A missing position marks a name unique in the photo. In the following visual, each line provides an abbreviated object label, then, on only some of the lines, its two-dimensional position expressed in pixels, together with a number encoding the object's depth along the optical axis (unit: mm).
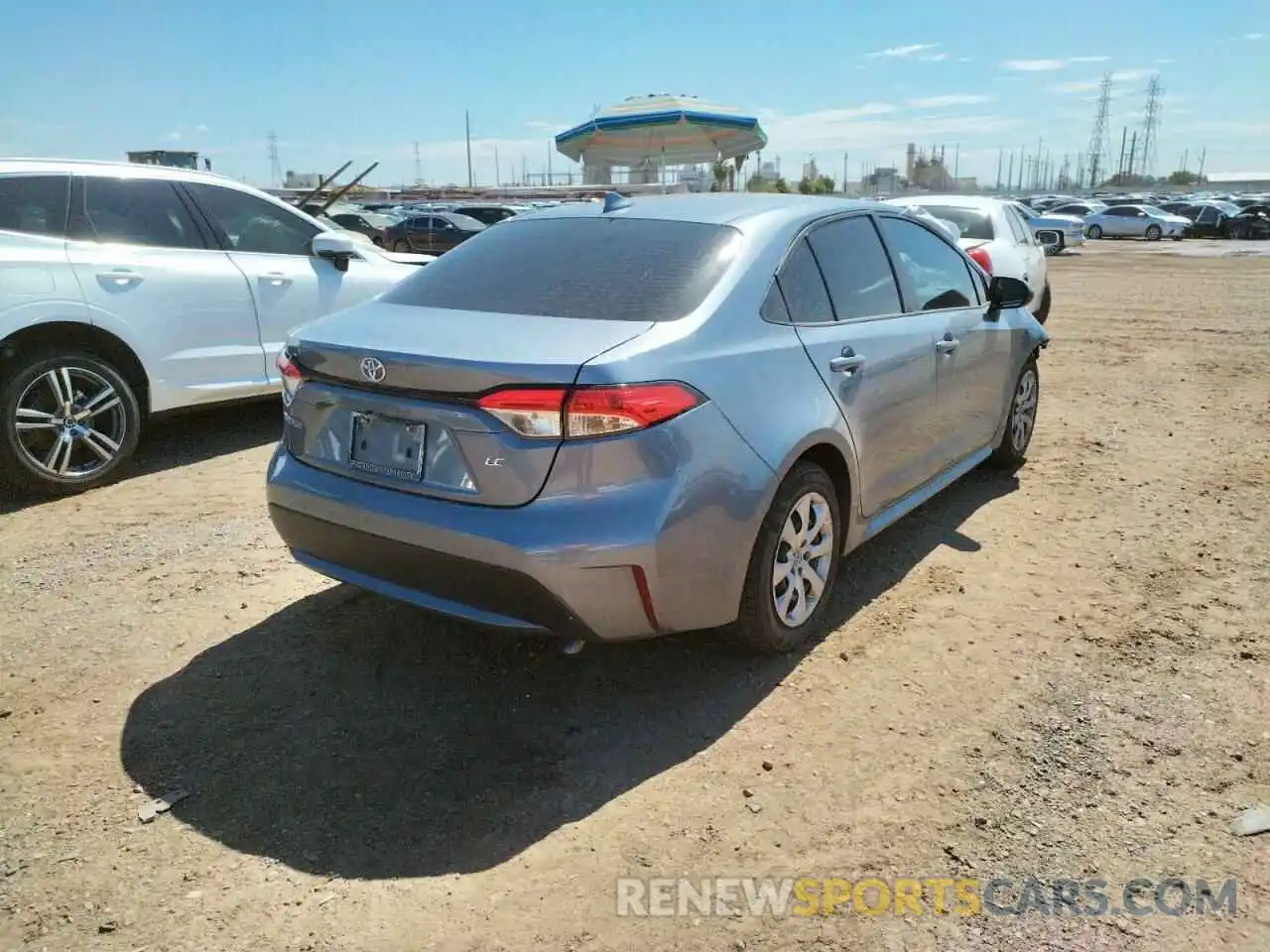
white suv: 4988
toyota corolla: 2662
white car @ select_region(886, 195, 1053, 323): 9609
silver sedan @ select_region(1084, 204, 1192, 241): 39188
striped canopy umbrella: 20258
